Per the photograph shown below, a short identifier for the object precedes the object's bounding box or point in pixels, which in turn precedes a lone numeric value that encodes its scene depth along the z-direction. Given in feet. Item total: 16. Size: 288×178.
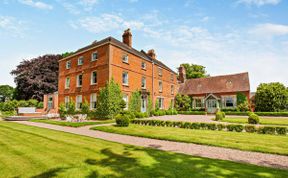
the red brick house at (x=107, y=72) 76.02
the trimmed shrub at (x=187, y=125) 47.73
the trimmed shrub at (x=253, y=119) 56.54
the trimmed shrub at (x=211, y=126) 44.19
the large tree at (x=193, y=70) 208.33
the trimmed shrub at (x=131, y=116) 62.08
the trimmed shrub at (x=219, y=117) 69.72
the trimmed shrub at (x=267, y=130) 37.70
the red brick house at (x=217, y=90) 119.96
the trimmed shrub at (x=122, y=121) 49.83
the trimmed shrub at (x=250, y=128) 39.65
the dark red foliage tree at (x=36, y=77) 138.41
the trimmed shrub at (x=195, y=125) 46.44
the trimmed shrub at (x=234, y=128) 40.98
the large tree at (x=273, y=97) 103.19
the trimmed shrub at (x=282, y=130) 37.06
